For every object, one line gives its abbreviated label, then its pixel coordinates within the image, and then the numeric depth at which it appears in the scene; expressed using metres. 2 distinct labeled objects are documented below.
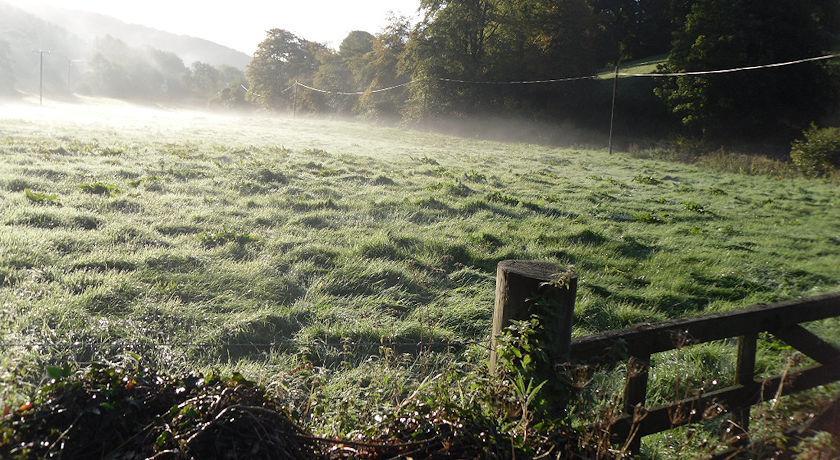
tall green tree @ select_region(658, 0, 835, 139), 29.88
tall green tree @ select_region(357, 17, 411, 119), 50.22
